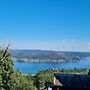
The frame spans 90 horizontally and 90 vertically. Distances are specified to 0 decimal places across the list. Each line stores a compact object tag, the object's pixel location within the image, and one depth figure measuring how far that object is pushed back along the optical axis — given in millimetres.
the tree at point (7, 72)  13853
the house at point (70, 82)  8877
